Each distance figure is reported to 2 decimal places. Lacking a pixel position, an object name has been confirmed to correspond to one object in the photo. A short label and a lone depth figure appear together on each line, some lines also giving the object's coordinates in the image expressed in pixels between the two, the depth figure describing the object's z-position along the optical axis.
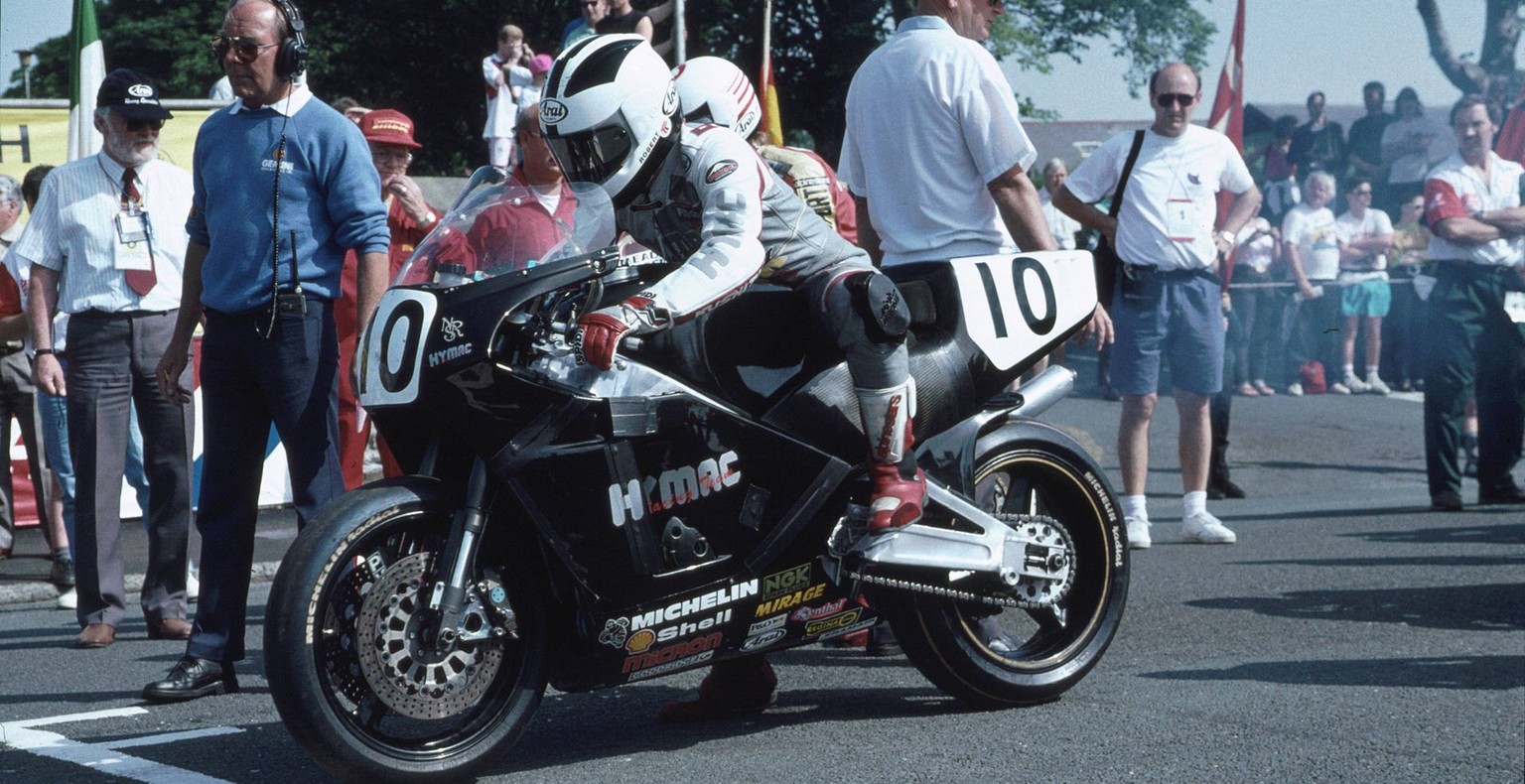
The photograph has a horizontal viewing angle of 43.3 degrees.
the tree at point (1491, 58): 18.78
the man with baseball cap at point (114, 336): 7.29
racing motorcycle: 4.34
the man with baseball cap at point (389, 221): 7.66
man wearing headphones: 5.77
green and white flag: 10.48
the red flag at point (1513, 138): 12.67
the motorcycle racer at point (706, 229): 4.59
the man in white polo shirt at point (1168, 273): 9.14
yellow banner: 11.94
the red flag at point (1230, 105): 13.20
